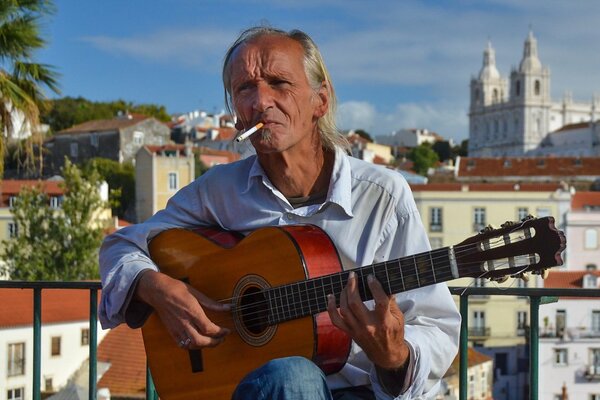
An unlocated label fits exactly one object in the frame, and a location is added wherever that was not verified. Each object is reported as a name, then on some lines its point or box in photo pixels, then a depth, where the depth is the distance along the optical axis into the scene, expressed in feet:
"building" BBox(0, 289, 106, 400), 59.41
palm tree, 32.53
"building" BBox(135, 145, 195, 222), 170.30
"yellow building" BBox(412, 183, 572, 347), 139.13
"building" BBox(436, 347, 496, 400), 97.09
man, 7.50
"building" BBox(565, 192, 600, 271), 142.31
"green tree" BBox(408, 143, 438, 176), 280.18
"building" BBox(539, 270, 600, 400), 103.14
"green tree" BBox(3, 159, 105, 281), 84.64
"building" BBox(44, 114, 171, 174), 209.77
